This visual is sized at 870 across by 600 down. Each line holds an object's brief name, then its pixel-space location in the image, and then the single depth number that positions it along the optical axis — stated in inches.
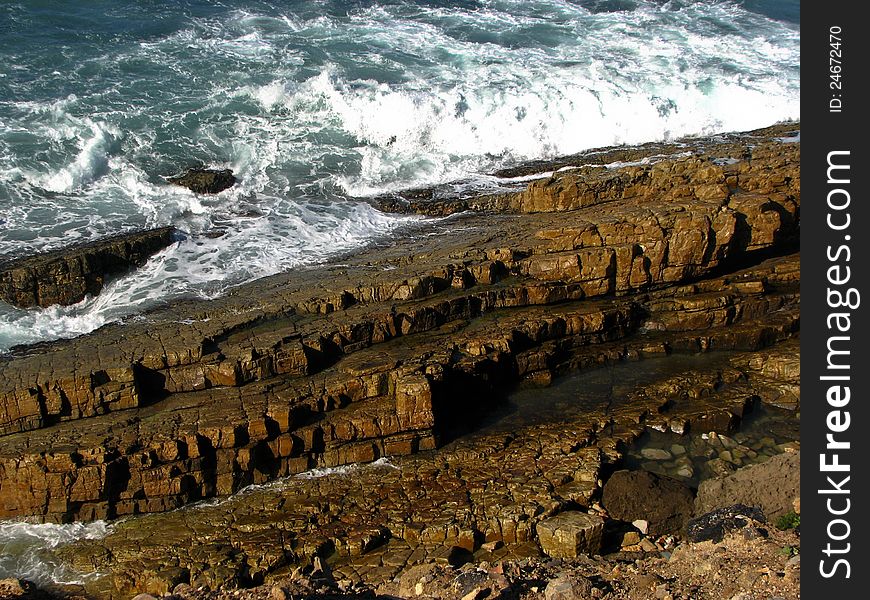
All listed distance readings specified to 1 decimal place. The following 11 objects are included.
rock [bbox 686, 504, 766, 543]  454.3
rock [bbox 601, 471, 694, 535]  500.7
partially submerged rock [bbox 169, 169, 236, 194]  976.3
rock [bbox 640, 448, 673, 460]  567.2
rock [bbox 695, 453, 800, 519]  492.1
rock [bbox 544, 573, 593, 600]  397.1
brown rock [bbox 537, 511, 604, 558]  467.8
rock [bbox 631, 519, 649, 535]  494.3
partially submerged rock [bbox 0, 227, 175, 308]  732.0
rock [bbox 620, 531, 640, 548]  483.8
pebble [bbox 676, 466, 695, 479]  549.0
